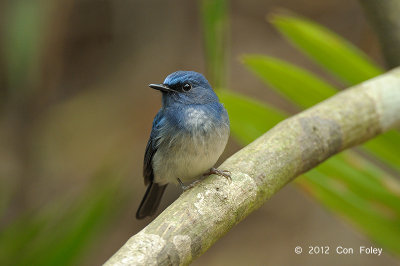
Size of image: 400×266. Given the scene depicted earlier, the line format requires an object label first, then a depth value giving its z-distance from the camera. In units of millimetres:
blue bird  5949
